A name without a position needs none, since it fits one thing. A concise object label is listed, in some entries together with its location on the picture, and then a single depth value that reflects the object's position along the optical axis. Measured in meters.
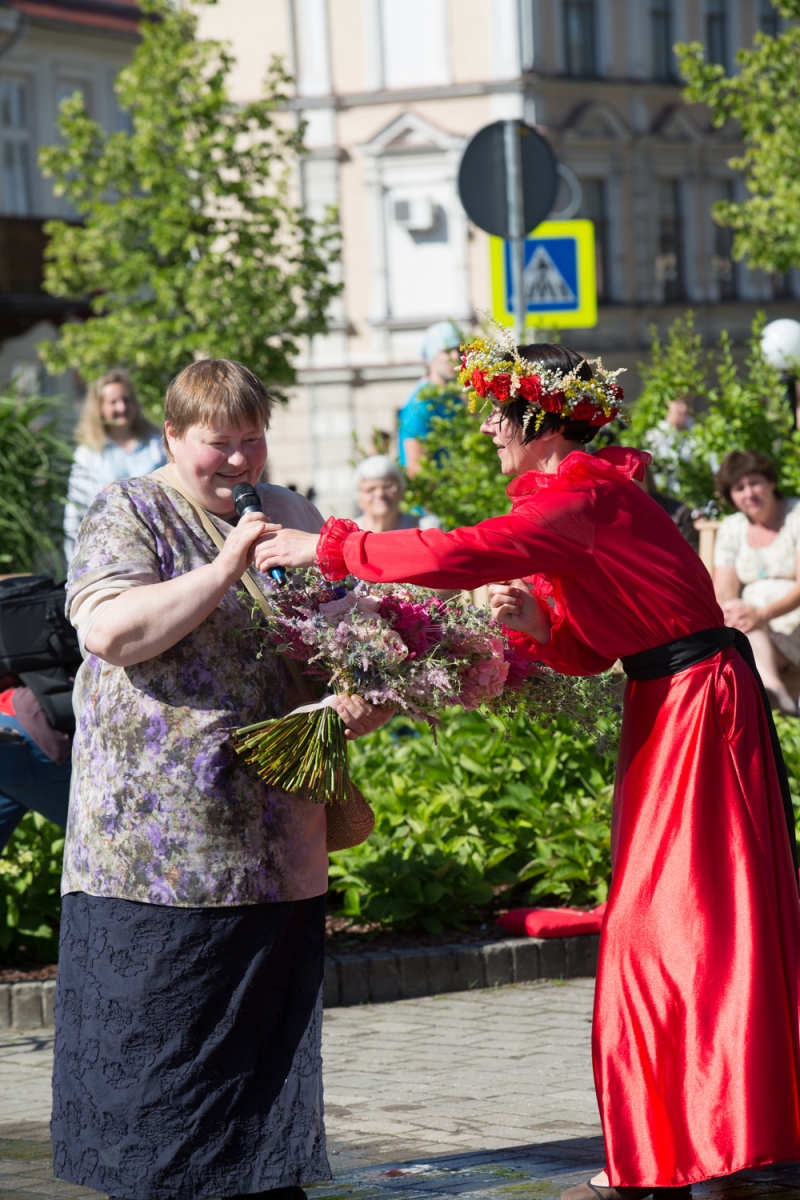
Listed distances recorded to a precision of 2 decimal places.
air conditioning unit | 40.03
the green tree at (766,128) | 21.25
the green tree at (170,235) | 25.00
